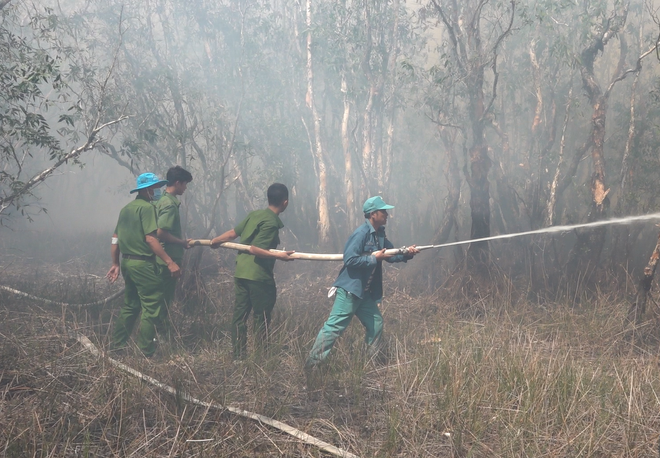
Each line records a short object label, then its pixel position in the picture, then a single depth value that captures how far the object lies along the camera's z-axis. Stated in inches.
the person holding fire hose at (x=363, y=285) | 187.8
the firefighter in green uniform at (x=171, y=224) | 225.5
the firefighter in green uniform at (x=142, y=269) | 213.0
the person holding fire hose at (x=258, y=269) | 208.5
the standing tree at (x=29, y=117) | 247.1
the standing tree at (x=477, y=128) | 330.9
